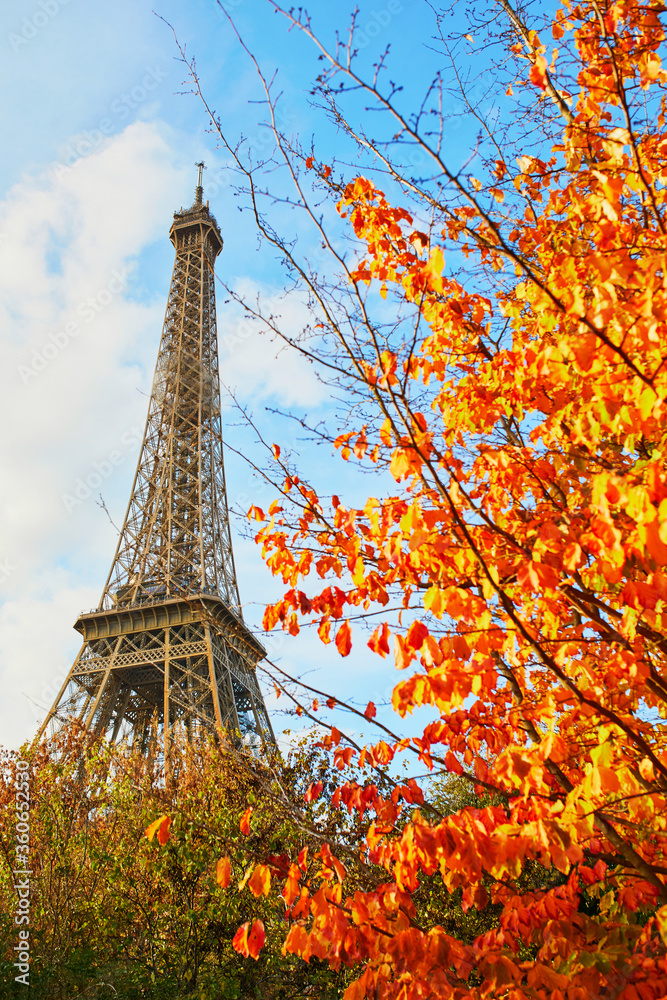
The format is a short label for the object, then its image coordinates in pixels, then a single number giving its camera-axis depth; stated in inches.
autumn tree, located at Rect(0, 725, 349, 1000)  267.6
